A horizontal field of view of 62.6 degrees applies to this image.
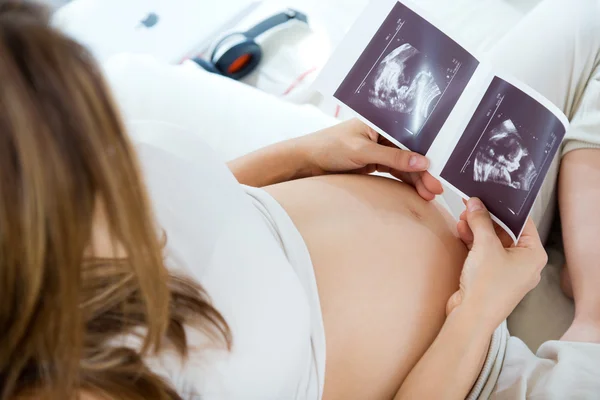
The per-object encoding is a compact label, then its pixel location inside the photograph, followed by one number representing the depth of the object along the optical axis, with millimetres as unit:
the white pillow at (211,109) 1000
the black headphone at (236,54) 1219
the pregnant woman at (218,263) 295
